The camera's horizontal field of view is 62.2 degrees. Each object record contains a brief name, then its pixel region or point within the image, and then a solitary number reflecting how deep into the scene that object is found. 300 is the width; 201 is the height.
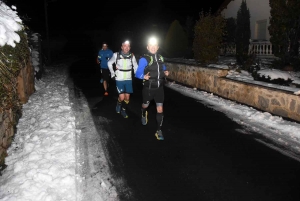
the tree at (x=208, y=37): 10.88
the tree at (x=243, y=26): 16.58
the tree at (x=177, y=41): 18.39
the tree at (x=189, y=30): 22.45
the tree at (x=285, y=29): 9.53
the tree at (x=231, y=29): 19.78
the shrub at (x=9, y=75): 4.48
